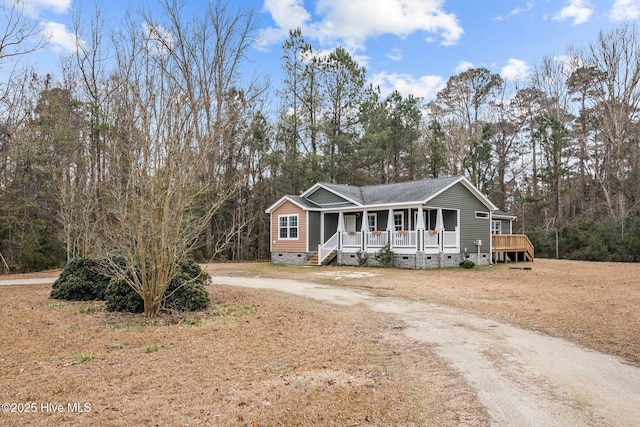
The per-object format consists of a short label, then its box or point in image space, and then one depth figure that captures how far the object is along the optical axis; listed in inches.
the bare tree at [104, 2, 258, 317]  287.3
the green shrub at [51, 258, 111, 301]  390.3
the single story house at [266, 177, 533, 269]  762.8
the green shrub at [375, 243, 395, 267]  766.5
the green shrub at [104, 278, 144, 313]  321.4
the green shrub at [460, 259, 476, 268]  767.7
